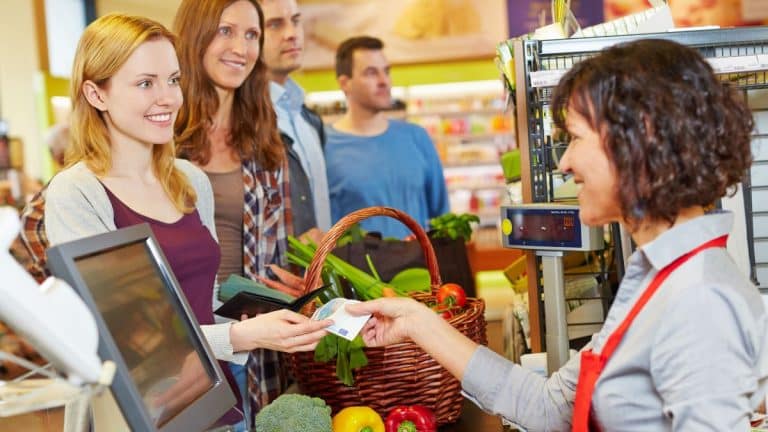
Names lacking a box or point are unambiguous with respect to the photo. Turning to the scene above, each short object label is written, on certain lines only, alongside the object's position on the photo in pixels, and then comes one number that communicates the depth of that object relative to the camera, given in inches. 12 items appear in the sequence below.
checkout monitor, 49.3
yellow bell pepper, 83.2
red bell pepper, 83.6
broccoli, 75.5
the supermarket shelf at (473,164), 405.1
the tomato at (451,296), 91.8
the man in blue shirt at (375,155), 179.9
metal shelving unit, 86.9
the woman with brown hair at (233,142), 118.6
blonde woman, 81.1
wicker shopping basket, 86.0
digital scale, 79.4
